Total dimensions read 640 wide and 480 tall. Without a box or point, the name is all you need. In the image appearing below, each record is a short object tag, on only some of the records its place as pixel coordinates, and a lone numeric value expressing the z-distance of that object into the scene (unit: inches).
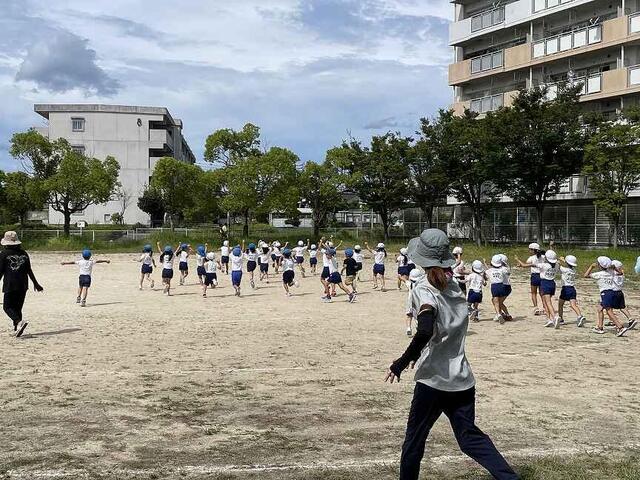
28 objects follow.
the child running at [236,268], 729.6
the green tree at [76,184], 1497.3
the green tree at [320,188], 1738.4
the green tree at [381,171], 1588.3
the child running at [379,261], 811.4
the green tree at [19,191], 1509.6
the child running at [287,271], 760.8
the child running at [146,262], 804.0
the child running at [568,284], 511.6
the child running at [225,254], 1000.9
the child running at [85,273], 639.1
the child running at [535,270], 561.3
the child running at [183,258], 815.1
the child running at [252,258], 904.3
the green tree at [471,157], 1246.9
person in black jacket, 438.3
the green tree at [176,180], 1851.6
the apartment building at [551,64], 1210.6
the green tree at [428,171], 1448.1
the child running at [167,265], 741.3
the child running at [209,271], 741.3
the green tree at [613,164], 1063.0
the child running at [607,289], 472.4
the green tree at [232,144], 1667.1
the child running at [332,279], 689.6
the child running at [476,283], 533.3
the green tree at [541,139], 1162.0
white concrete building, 2194.9
